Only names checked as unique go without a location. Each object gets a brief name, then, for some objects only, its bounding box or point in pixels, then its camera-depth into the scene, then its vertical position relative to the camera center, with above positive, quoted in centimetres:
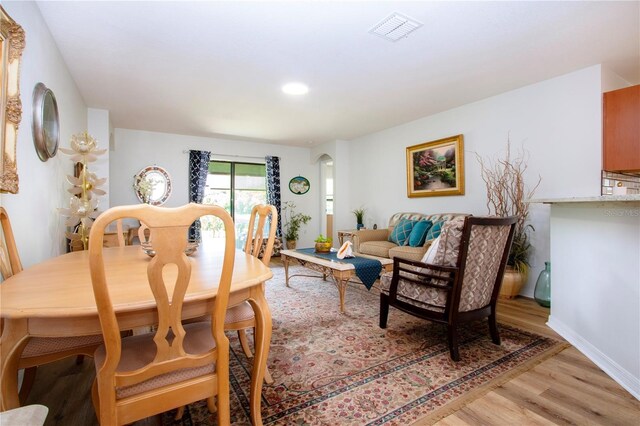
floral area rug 153 -99
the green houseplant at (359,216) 563 -9
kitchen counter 172 -49
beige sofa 386 -47
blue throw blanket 294 -56
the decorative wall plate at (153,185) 520 +47
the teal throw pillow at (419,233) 407 -30
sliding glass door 599 +45
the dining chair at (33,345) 125 -55
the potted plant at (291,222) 648 -23
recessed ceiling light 337 +140
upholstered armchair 199 -45
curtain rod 563 +113
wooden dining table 92 -28
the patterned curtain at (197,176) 561 +66
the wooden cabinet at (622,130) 273 +74
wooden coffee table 290 -56
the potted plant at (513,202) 340 +10
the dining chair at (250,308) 156 -51
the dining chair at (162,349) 89 -47
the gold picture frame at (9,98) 147 +58
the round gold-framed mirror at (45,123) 204 +66
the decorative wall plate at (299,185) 664 +58
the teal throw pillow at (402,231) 436 -30
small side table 489 -39
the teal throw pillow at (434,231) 387 -26
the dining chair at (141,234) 247 -18
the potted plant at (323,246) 374 -42
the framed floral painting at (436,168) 422 +64
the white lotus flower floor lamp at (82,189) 262 +21
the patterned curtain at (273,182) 632 +61
